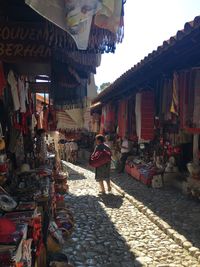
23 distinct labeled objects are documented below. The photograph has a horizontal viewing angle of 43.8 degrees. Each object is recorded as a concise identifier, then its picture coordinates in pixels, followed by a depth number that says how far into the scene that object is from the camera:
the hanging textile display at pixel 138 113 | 7.07
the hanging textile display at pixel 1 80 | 3.11
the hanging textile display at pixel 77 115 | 11.15
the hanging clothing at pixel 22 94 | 4.18
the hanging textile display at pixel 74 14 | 1.67
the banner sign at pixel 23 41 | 2.58
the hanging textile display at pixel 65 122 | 10.97
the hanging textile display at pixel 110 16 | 1.72
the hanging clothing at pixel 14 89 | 3.82
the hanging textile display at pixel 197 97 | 4.62
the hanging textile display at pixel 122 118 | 8.48
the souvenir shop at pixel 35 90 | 1.98
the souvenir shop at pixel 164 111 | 4.72
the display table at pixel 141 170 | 7.33
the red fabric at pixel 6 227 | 2.20
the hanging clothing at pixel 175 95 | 5.16
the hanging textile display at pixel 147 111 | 6.92
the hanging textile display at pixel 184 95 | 4.91
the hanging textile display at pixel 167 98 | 5.68
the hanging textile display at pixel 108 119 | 10.30
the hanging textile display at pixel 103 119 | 11.16
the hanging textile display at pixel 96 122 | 13.42
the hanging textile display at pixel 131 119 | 7.99
